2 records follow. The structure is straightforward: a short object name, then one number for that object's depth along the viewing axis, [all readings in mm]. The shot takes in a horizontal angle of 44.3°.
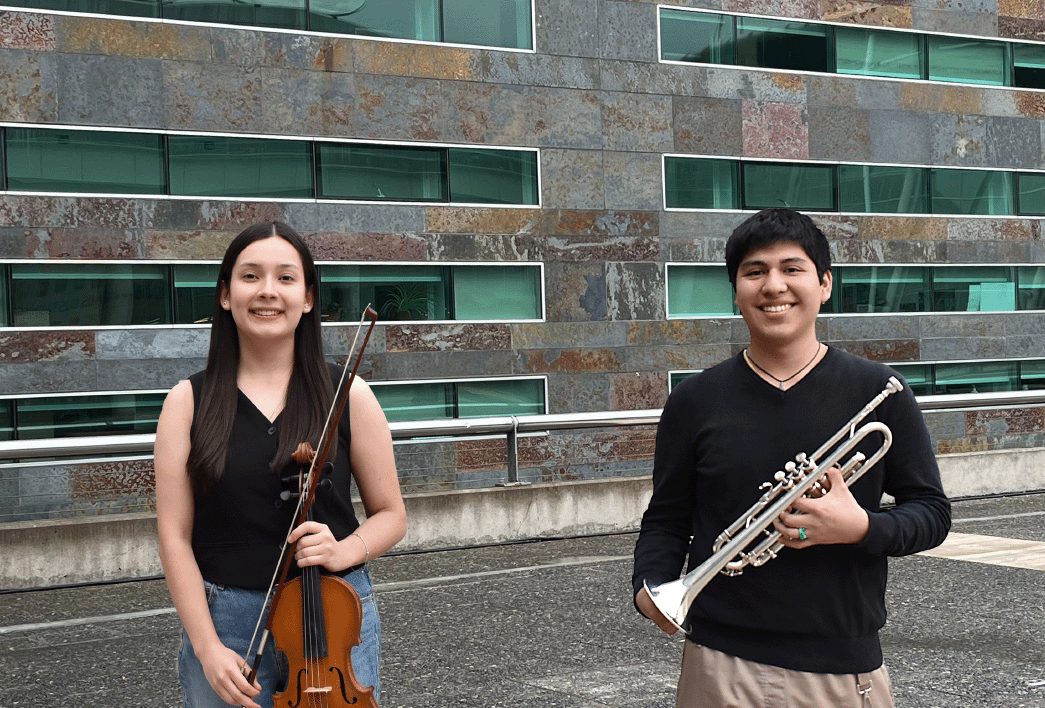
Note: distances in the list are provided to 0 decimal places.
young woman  2990
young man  2773
